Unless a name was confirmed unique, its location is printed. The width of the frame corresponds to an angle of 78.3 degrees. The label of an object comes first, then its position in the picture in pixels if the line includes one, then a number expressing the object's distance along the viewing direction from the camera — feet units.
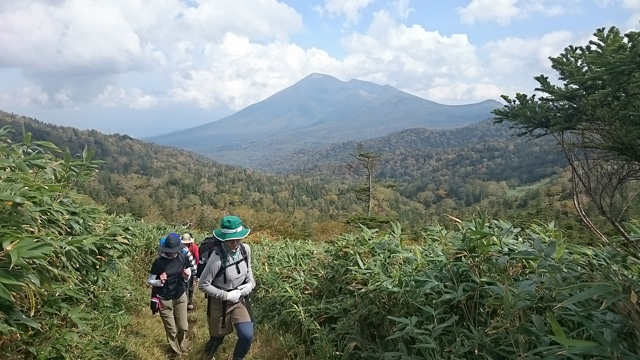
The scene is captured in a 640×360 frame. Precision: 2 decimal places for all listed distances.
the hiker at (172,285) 15.58
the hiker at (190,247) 20.94
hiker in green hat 12.57
